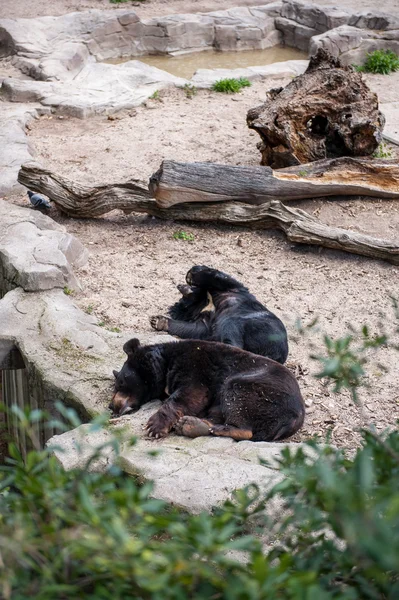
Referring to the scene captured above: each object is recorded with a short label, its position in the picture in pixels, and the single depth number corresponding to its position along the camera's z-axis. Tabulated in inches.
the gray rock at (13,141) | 746.8
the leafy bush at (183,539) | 128.4
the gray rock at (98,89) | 974.4
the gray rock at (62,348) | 438.0
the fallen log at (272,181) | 663.1
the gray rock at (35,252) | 546.9
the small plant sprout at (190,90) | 1047.1
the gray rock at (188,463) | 332.8
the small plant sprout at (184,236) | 675.1
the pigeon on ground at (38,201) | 701.3
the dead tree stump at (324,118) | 743.1
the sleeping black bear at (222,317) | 488.1
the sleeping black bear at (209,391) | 406.9
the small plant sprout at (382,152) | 777.6
